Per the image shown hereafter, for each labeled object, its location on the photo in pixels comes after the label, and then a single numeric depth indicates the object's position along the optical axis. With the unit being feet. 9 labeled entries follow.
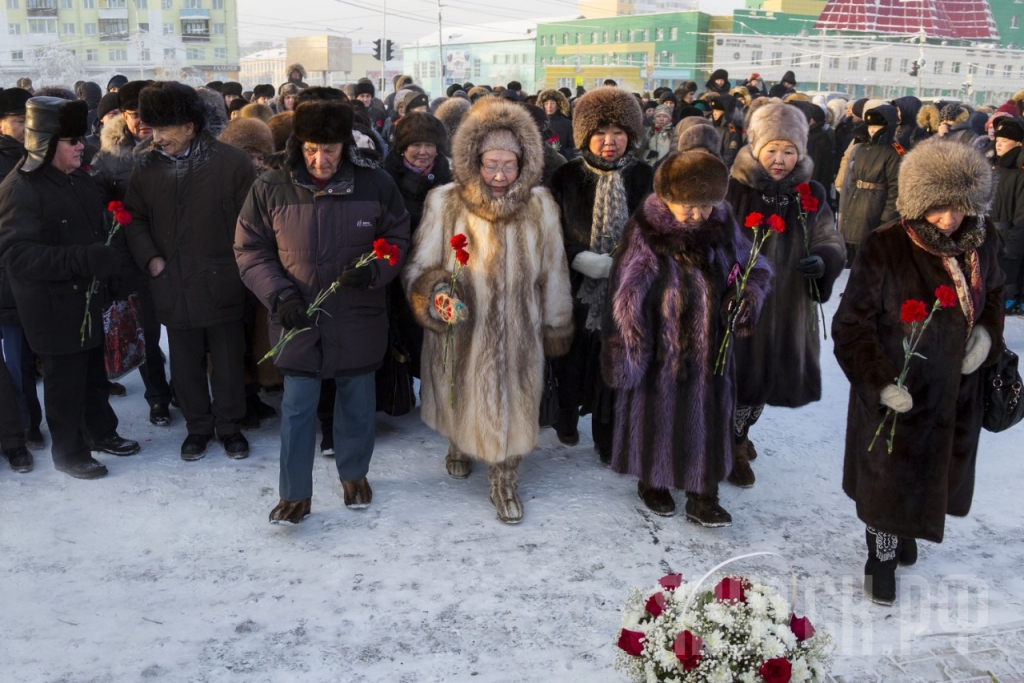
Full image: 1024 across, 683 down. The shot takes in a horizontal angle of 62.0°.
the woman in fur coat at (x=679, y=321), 11.83
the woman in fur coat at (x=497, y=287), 12.20
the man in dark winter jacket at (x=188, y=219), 13.44
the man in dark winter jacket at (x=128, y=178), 14.85
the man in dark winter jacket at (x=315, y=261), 11.56
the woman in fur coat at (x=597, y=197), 13.65
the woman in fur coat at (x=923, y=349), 10.06
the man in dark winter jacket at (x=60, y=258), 12.69
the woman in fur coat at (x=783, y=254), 13.37
